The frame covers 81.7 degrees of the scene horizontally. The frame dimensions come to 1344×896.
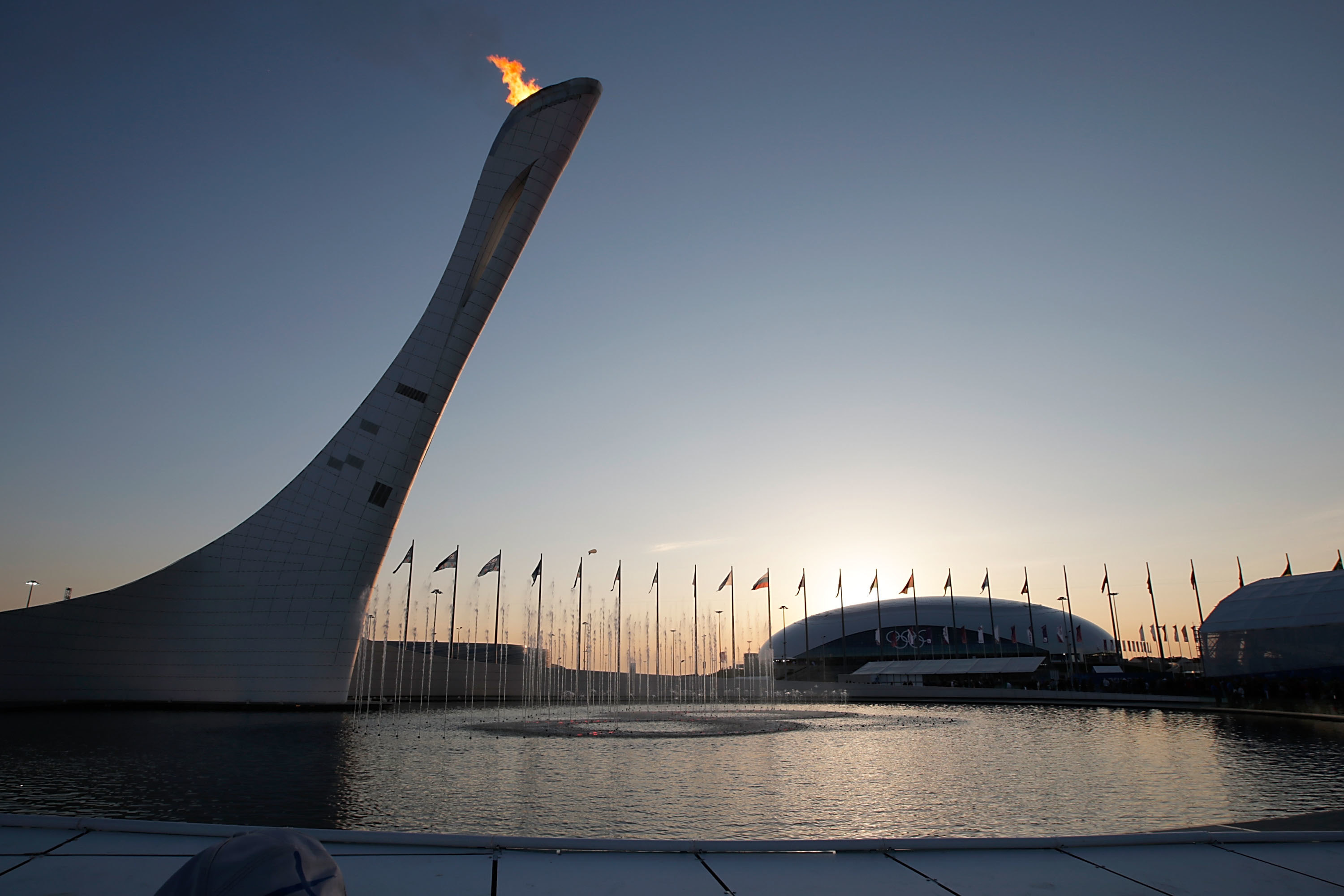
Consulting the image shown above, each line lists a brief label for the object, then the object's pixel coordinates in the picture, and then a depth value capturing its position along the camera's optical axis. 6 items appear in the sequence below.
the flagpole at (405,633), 45.06
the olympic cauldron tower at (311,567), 29.50
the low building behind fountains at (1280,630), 37.12
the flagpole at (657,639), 59.01
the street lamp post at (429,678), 48.91
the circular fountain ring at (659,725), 23.25
